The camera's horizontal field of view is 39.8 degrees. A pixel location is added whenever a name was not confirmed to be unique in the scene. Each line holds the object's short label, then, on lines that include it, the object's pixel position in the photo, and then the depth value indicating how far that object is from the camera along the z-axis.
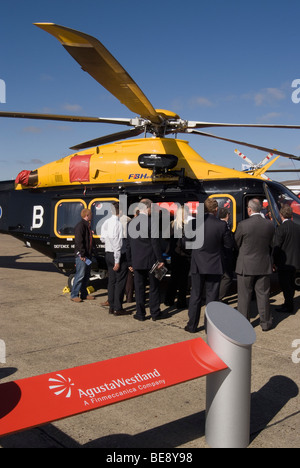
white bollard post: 2.69
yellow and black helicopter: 7.35
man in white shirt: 6.19
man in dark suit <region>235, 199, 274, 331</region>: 5.45
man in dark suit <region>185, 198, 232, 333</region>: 5.32
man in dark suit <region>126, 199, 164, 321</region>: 5.86
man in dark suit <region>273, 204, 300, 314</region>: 6.30
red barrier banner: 2.15
